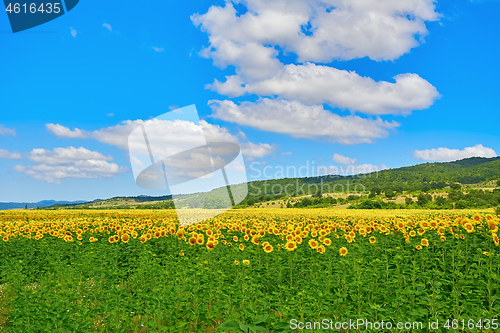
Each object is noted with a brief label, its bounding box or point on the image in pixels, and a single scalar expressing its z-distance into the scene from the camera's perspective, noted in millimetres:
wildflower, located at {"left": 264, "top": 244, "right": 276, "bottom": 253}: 9320
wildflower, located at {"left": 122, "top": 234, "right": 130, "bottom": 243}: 13180
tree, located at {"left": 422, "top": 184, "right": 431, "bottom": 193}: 90719
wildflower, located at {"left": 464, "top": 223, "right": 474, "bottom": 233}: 10193
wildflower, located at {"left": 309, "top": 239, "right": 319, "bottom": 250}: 9508
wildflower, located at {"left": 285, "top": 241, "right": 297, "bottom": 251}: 9122
